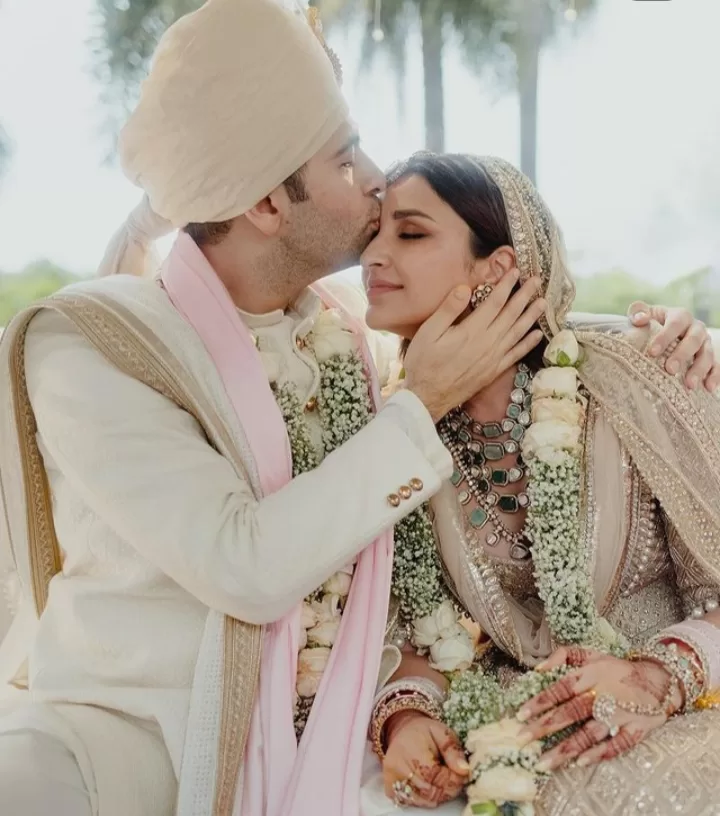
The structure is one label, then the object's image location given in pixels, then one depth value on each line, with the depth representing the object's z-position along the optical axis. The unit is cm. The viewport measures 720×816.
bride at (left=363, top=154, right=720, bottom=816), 172
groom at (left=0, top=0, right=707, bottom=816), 153
